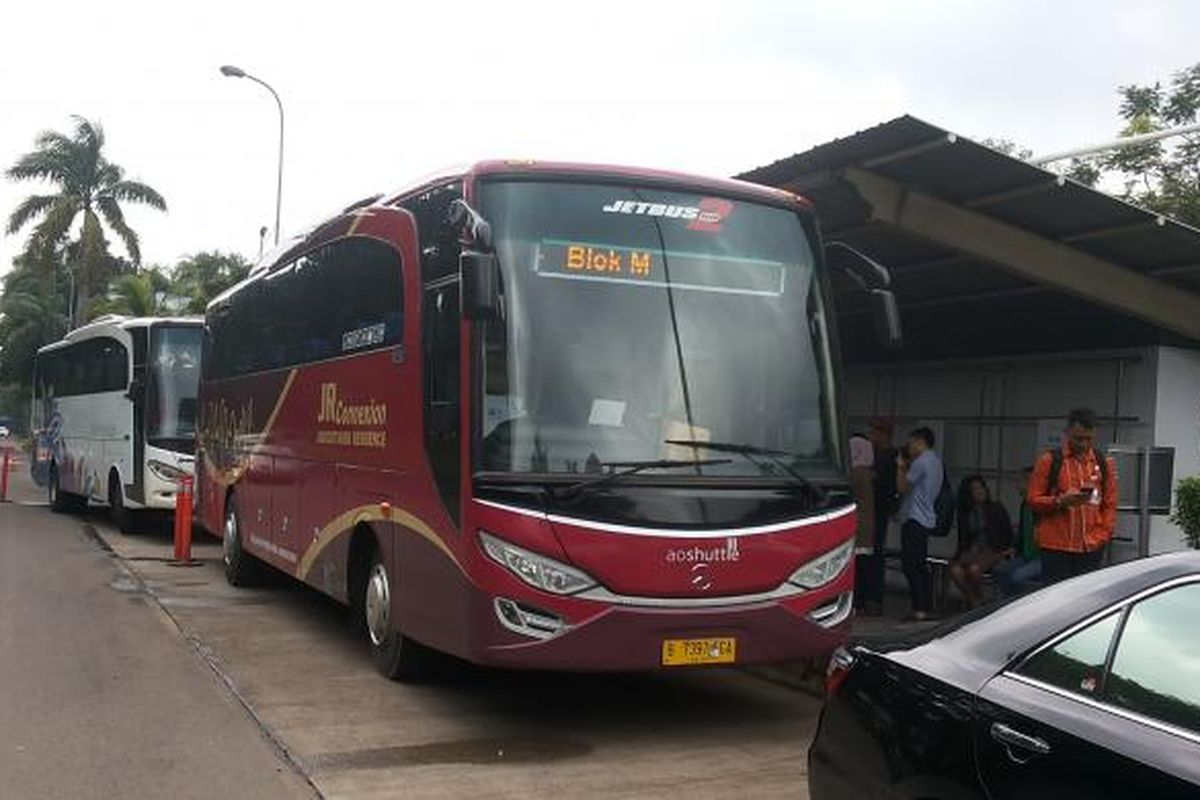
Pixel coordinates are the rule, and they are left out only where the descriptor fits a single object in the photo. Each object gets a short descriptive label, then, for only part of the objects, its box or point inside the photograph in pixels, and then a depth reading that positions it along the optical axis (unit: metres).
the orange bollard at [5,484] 24.95
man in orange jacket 8.05
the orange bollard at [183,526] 14.27
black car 2.88
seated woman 9.83
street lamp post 26.22
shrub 9.91
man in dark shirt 10.30
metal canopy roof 8.06
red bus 6.17
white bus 16.73
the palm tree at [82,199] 43.16
